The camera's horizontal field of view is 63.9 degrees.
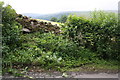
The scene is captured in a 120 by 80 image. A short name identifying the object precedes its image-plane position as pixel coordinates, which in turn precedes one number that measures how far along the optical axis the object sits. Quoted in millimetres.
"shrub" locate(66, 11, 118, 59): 3349
